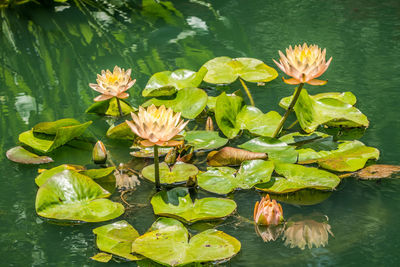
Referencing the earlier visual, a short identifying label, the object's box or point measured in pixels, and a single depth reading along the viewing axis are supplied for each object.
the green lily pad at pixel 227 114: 4.07
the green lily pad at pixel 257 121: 4.07
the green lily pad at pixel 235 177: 3.85
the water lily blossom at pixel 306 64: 3.91
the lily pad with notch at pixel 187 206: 3.76
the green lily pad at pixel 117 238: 3.68
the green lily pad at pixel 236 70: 4.35
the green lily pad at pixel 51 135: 4.02
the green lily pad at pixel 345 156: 3.89
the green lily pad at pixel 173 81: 4.25
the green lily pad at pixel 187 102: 4.16
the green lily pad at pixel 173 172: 3.89
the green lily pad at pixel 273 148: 3.95
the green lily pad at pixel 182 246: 3.65
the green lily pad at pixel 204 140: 4.03
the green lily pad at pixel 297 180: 3.83
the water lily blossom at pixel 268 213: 3.73
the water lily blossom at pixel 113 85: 4.08
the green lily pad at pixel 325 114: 4.06
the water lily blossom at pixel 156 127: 3.77
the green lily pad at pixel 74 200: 3.78
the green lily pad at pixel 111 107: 4.22
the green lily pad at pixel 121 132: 4.07
